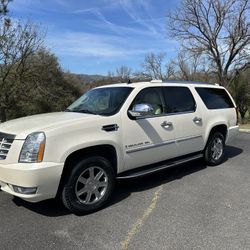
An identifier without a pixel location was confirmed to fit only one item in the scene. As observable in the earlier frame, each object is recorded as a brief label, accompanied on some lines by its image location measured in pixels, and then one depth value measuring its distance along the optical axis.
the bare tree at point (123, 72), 42.34
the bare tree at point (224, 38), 16.76
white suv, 3.06
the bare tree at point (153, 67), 33.64
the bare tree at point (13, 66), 14.01
